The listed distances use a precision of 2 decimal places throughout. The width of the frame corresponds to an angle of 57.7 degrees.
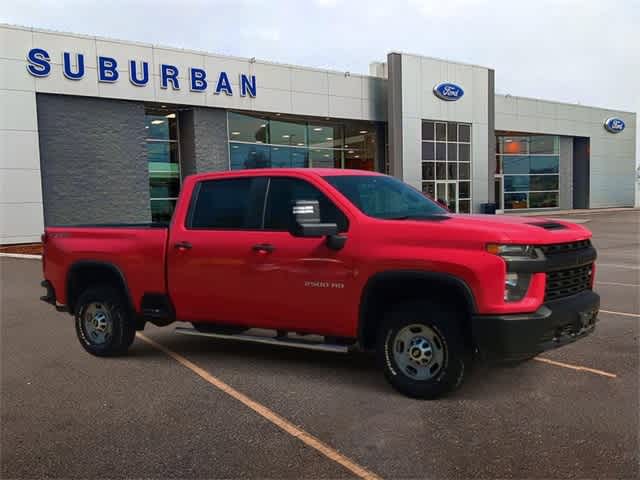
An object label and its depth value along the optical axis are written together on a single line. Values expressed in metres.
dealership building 21.38
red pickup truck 4.35
